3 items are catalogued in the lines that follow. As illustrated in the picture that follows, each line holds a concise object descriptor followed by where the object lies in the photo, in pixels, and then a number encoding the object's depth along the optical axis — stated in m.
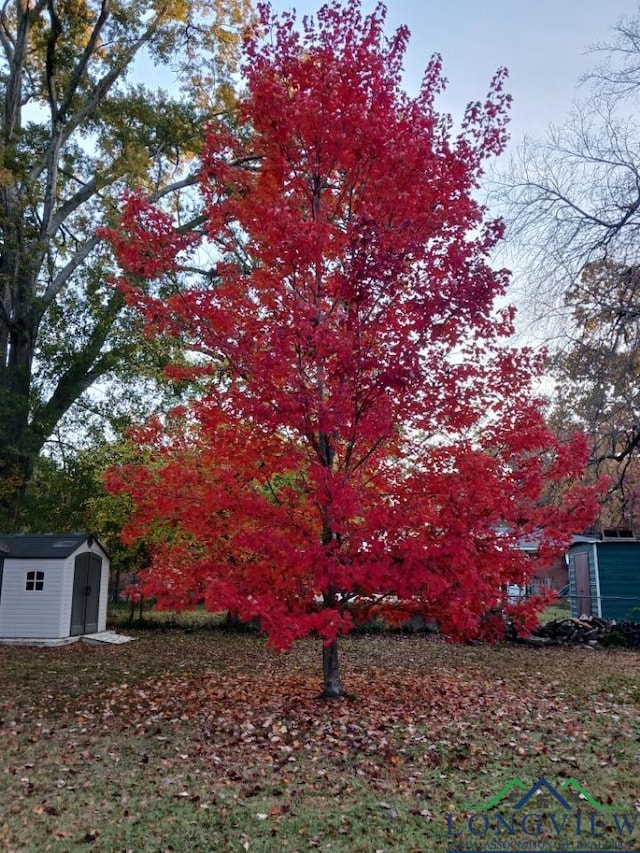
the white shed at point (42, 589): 14.71
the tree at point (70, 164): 16.25
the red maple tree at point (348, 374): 6.62
